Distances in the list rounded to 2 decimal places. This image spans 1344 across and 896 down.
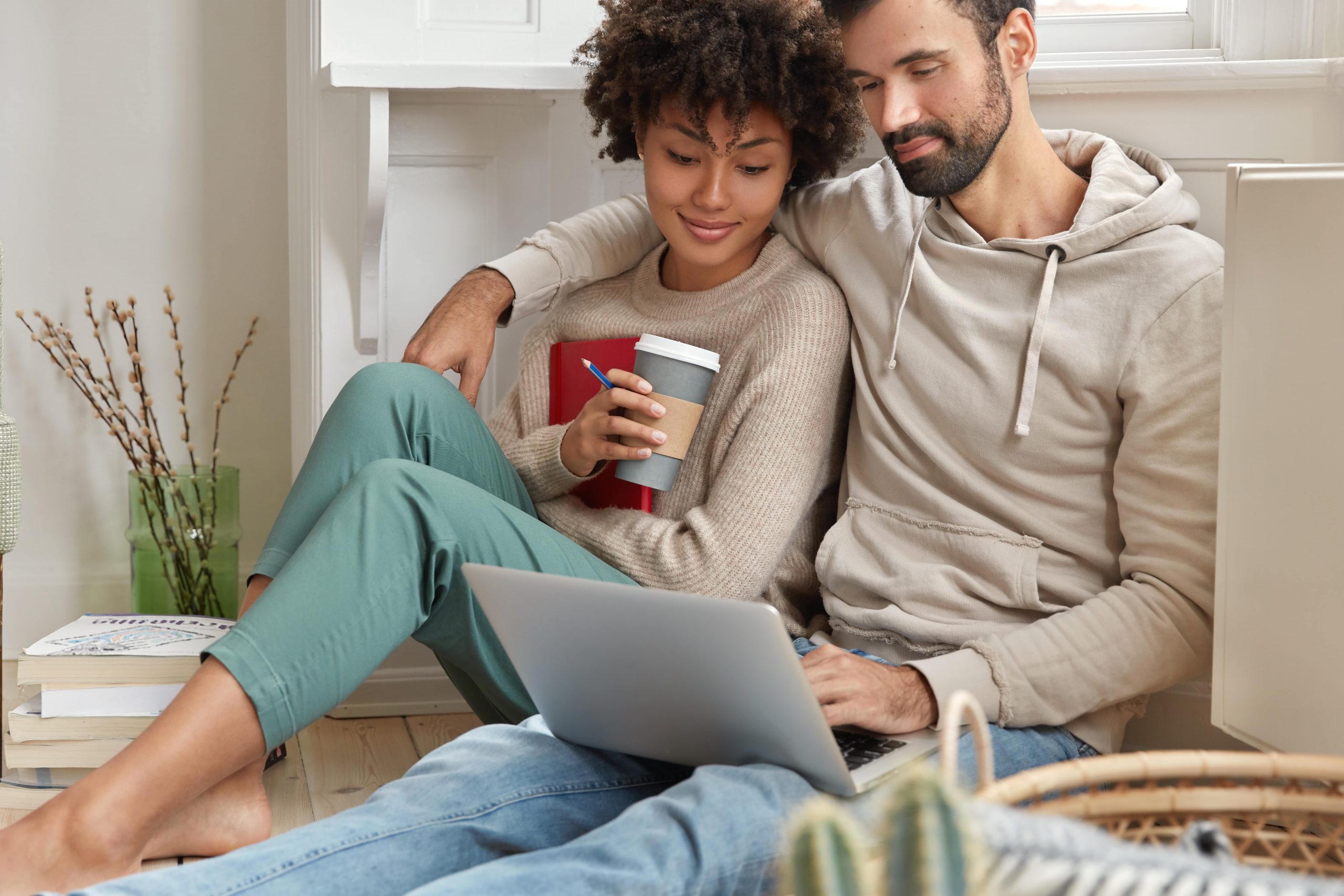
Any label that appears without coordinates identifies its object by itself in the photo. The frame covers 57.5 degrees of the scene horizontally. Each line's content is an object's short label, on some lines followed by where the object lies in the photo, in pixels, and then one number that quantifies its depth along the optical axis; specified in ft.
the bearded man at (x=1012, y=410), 3.89
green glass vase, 7.00
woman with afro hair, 3.46
